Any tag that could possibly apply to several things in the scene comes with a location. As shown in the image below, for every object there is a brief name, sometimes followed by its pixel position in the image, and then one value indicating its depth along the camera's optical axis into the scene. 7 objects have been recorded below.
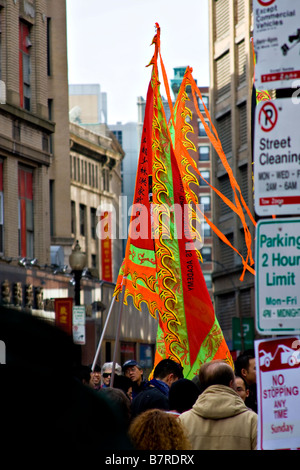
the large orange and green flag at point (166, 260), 19.62
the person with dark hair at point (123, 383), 18.85
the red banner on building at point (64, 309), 45.65
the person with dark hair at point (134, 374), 19.36
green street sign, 79.99
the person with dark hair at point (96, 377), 21.03
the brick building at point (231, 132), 86.74
